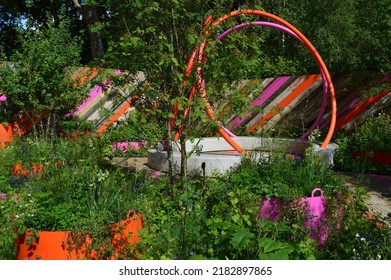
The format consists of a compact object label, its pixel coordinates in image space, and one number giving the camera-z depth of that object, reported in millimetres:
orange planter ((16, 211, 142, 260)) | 3543
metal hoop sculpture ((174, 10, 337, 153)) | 4992
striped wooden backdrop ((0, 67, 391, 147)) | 9711
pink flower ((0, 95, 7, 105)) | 10262
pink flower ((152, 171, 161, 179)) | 6843
